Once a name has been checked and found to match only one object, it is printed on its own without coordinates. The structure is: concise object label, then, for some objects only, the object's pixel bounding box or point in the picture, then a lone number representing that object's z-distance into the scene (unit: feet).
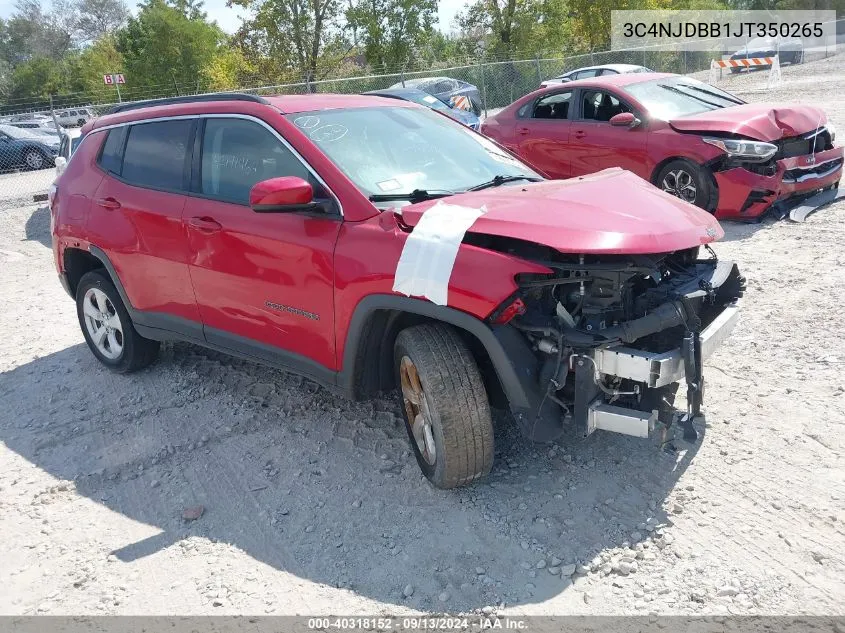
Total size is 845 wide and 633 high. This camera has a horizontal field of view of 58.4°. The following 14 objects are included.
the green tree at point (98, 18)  237.66
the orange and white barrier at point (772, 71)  76.07
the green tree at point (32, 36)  226.58
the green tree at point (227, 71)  102.27
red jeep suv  10.30
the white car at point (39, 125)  75.05
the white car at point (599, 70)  66.38
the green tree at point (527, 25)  116.67
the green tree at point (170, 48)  126.21
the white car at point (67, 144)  41.14
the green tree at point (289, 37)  107.34
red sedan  24.72
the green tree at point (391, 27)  116.16
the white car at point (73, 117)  73.50
